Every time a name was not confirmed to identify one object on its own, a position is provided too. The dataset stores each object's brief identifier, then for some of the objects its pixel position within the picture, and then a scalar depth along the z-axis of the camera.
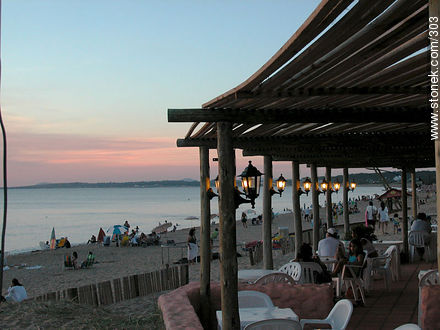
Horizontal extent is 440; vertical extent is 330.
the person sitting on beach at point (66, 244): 35.81
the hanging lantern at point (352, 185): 17.94
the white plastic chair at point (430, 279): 6.01
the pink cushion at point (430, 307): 5.16
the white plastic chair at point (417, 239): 11.35
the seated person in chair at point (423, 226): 11.38
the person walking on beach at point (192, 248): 18.98
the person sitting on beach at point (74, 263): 23.03
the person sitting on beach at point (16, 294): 11.40
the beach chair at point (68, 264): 23.30
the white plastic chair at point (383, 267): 8.59
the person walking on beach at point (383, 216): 22.89
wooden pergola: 2.84
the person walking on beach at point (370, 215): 20.34
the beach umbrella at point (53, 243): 34.87
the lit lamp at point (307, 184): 14.21
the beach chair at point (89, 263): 23.17
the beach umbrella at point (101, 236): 36.35
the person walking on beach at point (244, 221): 47.04
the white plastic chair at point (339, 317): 4.82
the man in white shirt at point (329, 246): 9.22
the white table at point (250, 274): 8.11
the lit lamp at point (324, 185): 15.37
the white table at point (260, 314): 5.11
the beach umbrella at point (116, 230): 34.75
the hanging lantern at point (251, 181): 6.64
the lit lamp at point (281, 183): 11.18
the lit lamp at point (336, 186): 16.61
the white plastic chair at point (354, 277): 7.65
